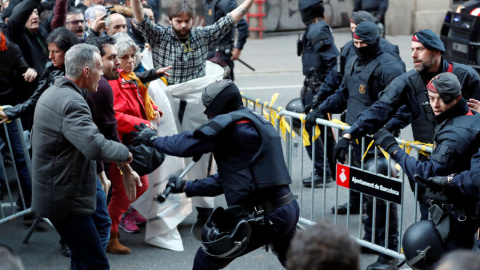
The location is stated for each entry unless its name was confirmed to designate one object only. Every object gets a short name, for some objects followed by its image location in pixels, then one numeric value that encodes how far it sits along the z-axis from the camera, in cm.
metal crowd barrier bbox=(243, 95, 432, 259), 554
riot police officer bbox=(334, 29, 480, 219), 552
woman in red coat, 597
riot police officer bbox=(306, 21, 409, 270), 604
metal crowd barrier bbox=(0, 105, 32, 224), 666
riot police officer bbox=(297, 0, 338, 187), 794
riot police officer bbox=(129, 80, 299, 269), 469
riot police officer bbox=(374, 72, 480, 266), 466
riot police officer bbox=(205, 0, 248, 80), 1028
